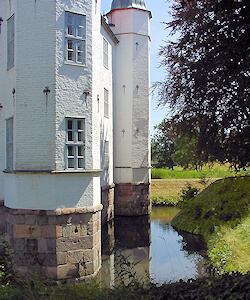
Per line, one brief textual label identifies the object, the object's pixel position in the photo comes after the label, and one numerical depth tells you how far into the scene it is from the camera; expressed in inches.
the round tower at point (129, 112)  809.5
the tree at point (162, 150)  2128.4
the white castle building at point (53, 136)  395.9
